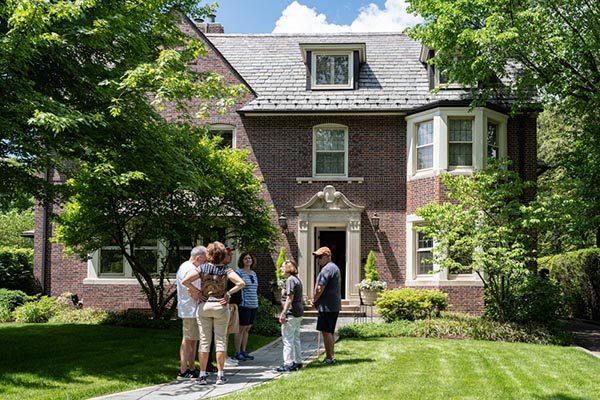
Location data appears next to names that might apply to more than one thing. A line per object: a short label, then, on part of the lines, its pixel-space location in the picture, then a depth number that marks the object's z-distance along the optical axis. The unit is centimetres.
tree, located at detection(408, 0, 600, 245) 1419
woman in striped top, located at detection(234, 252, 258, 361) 1034
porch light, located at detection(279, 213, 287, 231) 1897
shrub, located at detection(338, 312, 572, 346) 1376
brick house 1850
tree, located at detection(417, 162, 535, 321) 1415
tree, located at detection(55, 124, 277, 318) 1284
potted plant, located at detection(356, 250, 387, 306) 1833
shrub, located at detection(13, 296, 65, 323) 1664
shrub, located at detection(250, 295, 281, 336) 1408
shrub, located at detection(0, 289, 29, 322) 1698
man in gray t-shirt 966
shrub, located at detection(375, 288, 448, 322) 1594
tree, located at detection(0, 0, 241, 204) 905
